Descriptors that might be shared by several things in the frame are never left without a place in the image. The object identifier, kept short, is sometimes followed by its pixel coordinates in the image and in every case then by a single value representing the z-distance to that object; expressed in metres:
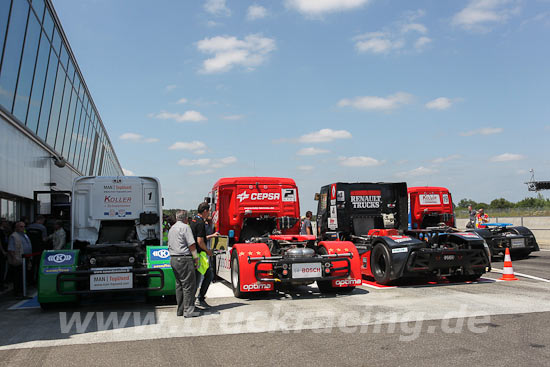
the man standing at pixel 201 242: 8.01
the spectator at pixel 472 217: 20.81
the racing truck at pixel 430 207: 19.45
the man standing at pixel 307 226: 15.99
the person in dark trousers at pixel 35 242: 12.05
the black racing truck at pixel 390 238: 10.13
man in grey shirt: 7.70
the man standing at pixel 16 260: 9.99
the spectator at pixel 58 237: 11.41
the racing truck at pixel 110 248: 8.28
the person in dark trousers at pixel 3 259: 11.22
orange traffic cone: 11.00
